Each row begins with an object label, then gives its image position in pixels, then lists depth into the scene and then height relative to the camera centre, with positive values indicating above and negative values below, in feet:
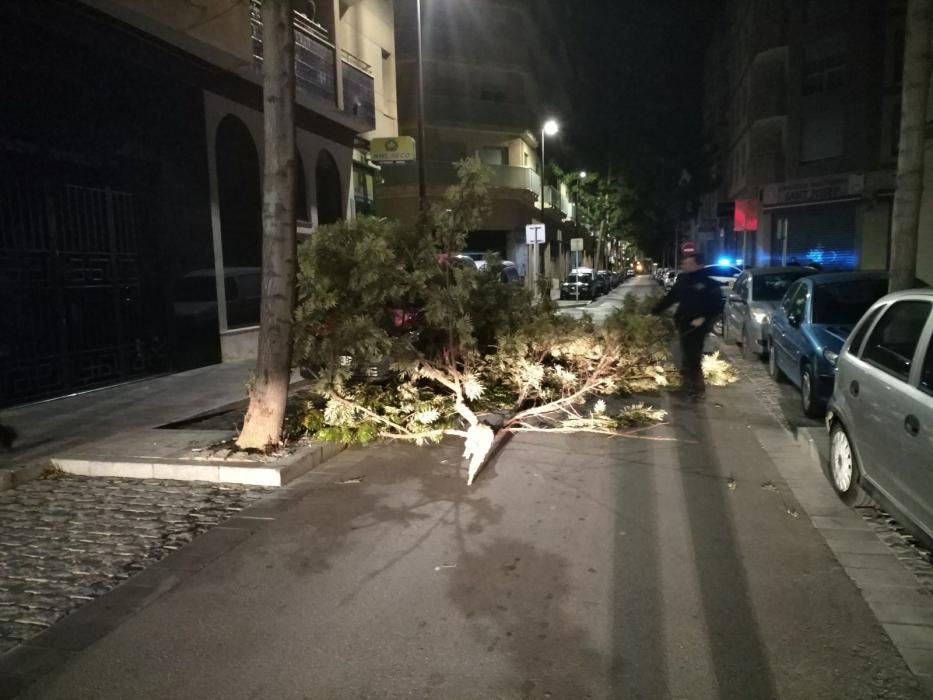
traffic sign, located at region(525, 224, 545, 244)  85.81 +4.35
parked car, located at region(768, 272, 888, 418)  25.95 -2.41
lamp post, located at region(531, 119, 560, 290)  110.01 +22.18
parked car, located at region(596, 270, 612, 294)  123.95 -2.73
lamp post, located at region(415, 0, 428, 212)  52.58 +10.71
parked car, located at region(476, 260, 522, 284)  28.74 -0.16
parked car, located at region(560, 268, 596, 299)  112.88 -2.69
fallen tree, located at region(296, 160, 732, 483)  23.67 -2.70
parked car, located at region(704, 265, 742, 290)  65.62 -0.70
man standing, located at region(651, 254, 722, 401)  29.01 -1.54
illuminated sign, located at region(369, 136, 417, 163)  55.06 +9.45
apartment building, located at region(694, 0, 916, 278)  88.12 +18.61
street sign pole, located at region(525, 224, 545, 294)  85.81 +4.31
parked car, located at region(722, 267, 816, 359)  40.98 -2.09
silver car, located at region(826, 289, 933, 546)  13.10 -3.12
